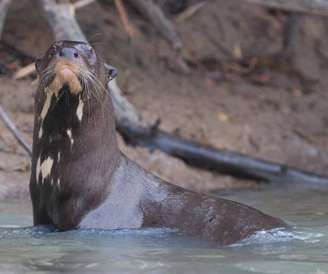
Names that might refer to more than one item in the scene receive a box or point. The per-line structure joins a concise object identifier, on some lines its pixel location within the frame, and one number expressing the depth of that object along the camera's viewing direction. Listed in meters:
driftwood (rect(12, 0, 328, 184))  15.58
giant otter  10.75
